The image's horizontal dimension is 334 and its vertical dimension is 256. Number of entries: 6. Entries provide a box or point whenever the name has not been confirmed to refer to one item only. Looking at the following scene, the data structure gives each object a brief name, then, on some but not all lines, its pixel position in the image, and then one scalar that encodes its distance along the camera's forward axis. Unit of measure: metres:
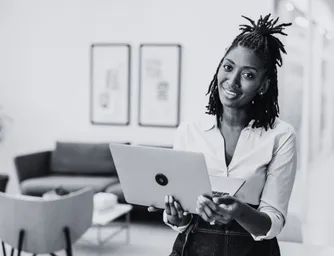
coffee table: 3.04
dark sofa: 3.90
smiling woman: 1.06
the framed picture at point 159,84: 4.24
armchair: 2.26
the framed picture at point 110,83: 4.37
